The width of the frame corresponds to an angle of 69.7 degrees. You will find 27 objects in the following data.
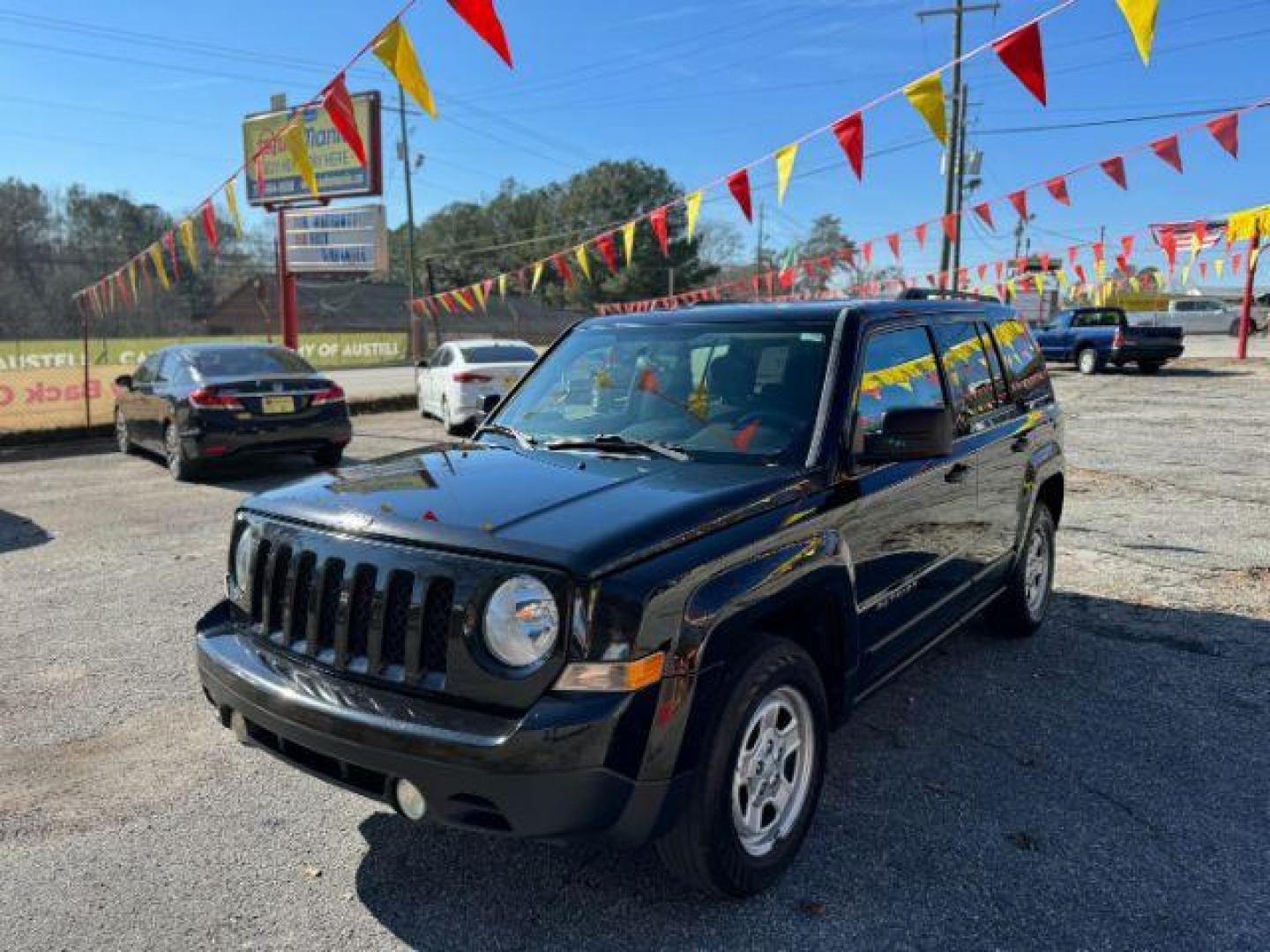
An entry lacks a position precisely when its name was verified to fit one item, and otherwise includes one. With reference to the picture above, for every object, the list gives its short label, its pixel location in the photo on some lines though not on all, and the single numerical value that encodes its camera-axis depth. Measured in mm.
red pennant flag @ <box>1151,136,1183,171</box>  12789
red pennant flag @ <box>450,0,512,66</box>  6633
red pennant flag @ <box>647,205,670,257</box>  16281
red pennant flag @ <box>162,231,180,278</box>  16606
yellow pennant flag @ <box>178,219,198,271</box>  15166
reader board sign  22172
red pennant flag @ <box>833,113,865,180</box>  10125
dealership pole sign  20188
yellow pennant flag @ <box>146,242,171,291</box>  16378
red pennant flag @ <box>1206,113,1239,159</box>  11883
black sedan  9617
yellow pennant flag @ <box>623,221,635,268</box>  16459
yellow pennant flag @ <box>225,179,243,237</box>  13617
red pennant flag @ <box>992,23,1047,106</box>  7508
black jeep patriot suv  2279
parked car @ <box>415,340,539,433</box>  13758
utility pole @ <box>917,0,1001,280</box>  28875
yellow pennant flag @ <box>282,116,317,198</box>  10883
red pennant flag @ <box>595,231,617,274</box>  17562
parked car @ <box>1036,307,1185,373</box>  23609
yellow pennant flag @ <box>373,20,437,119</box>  7996
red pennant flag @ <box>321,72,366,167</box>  9867
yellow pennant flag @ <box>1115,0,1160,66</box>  5887
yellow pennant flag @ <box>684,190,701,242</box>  14386
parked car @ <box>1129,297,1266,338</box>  46719
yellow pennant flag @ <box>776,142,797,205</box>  11008
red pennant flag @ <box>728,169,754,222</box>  12953
